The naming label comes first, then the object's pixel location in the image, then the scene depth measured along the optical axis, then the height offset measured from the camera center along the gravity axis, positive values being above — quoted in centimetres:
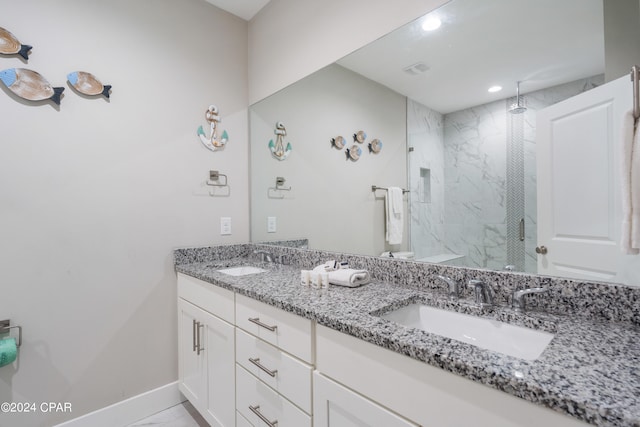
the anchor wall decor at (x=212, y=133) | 201 +55
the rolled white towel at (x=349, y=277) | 126 -28
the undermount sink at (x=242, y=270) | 178 -34
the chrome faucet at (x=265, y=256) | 197 -29
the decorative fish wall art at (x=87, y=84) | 155 +70
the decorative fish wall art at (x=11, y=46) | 138 +80
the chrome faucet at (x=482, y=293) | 101 -28
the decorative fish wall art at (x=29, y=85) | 139 +63
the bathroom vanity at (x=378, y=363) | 54 -36
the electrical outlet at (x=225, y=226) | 210 -9
